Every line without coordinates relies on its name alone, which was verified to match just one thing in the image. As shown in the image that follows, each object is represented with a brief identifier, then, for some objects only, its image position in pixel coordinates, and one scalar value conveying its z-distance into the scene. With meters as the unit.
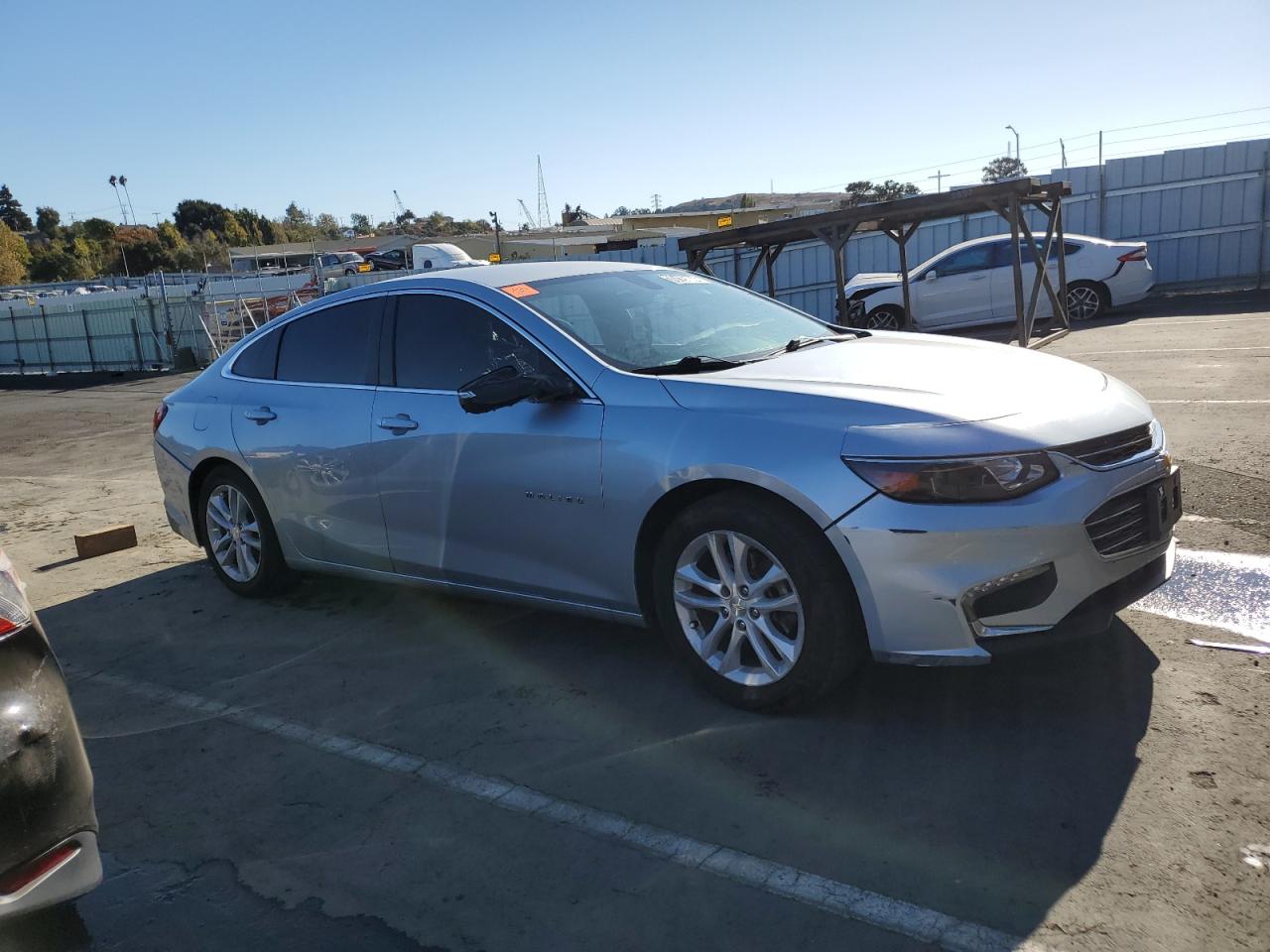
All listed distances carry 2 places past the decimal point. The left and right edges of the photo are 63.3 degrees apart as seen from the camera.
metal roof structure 12.71
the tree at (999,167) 64.25
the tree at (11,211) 152.50
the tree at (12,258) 90.06
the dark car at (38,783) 2.35
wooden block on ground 7.28
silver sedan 3.31
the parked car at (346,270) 29.73
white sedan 15.54
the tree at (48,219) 138.19
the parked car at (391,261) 38.18
